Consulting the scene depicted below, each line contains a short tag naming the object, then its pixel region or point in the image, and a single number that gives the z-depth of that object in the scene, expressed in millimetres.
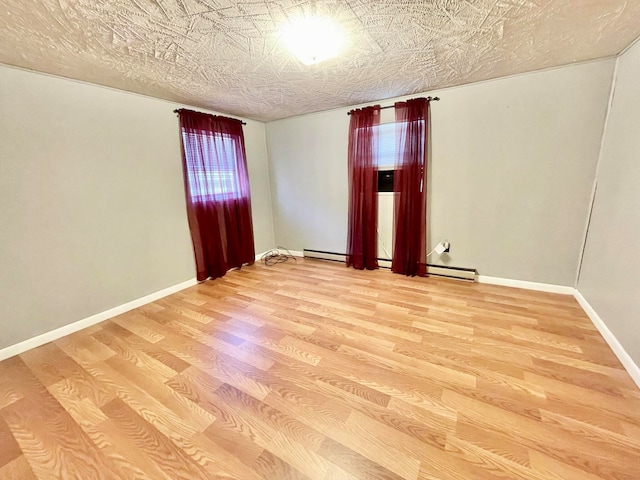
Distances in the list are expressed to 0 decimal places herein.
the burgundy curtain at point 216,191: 3178
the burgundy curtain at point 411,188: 3006
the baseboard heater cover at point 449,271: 3045
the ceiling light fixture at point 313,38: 1638
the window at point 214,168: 3207
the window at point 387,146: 3240
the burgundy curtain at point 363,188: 3332
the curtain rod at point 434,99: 2913
